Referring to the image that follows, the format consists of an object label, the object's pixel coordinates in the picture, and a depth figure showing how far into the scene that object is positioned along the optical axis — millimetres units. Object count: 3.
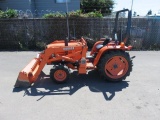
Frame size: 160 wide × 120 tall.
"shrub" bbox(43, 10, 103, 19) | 6041
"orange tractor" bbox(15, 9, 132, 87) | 3113
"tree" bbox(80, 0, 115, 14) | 14170
